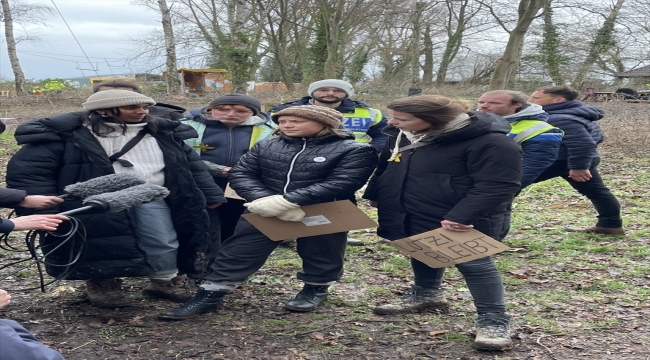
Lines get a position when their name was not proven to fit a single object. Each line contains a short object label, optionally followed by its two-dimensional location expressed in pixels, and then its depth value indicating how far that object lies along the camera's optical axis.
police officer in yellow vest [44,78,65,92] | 28.49
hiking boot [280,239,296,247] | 6.46
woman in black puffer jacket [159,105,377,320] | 4.08
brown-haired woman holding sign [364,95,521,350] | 3.63
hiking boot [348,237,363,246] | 6.62
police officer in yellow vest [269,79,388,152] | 5.59
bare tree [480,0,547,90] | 14.57
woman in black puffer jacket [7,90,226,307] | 3.86
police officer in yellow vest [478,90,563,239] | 5.19
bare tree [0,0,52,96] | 27.82
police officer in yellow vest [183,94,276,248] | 5.02
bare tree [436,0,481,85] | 33.12
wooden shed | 29.61
